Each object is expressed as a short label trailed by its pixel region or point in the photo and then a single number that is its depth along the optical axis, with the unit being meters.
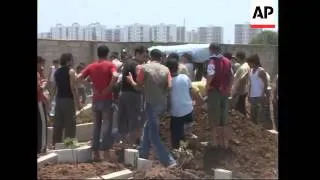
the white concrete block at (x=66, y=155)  6.73
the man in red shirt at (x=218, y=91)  7.17
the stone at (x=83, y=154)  6.89
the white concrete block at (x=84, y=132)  9.23
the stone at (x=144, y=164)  6.33
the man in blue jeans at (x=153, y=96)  6.71
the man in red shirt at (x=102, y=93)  6.96
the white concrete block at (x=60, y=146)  7.13
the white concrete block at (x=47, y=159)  6.34
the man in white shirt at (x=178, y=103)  7.09
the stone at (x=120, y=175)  5.96
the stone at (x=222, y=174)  5.81
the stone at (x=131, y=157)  6.69
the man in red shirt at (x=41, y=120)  7.21
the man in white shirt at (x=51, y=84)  10.24
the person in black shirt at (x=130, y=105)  7.43
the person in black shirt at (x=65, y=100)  7.56
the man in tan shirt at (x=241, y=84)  9.32
